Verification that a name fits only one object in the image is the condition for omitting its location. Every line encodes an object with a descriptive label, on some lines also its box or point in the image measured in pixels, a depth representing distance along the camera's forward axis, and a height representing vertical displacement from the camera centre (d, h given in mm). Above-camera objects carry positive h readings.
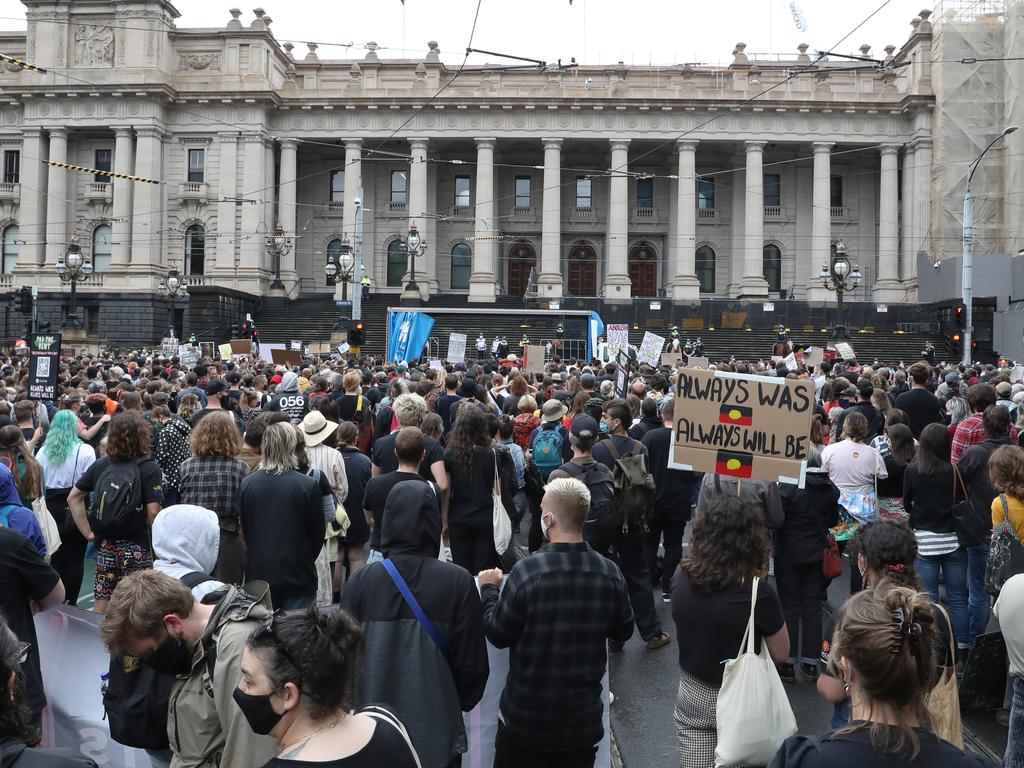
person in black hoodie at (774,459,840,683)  7231 -1303
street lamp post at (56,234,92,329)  32491 +3822
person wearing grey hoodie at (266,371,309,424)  11502 -325
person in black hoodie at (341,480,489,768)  4125 -1208
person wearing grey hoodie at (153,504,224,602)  4945 -881
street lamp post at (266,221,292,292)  43956 +6659
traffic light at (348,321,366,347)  27219 +1279
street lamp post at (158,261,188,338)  38250 +3776
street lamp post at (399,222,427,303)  38750 +5437
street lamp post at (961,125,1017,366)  30500 +4257
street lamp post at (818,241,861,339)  34906 +4366
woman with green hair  8180 -840
